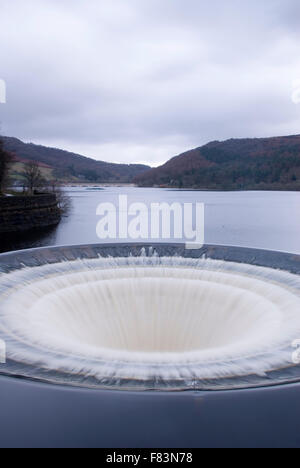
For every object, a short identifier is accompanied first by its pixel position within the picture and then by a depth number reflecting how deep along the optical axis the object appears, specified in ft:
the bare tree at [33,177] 139.64
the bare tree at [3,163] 101.71
